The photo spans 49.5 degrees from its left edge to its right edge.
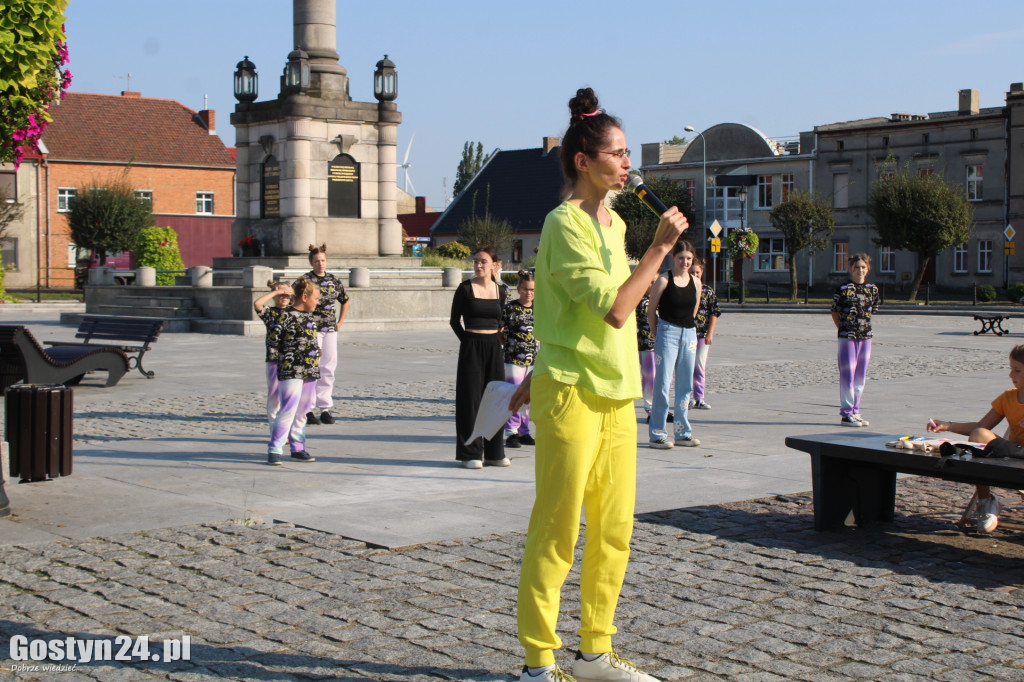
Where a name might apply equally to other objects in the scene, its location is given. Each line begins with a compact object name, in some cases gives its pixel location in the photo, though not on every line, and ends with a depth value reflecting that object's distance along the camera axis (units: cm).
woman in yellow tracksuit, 395
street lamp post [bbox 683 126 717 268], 6644
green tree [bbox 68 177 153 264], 5319
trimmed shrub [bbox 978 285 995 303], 4841
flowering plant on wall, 741
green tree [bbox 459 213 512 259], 5584
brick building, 6022
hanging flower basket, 5722
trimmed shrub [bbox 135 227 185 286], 4425
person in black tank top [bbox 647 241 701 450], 1005
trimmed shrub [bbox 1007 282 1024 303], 4719
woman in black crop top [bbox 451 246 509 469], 907
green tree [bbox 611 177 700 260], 6325
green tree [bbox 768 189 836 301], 5753
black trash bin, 722
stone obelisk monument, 2608
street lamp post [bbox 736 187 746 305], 5376
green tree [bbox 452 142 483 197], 11281
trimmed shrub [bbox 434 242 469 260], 4363
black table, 604
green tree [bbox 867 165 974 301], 5134
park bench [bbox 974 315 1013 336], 2702
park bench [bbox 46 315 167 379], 1586
